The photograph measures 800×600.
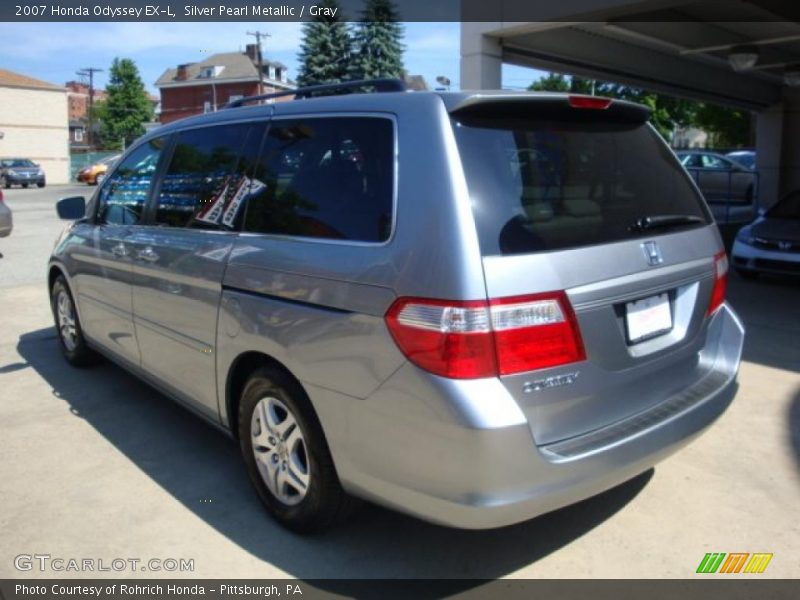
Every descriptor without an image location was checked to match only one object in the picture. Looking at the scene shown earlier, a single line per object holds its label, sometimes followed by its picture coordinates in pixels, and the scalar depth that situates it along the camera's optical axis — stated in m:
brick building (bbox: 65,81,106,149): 107.81
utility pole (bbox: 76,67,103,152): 78.69
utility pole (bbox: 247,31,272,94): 58.11
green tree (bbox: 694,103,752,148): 43.81
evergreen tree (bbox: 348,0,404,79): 44.53
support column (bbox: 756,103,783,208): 15.38
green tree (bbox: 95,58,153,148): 77.69
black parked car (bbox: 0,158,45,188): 36.97
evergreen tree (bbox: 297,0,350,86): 46.91
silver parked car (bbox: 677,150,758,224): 20.72
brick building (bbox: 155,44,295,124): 71.19
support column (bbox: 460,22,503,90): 8.00
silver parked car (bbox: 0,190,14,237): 11.55
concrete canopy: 7.65
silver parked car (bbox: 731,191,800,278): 8.72
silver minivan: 2.45
